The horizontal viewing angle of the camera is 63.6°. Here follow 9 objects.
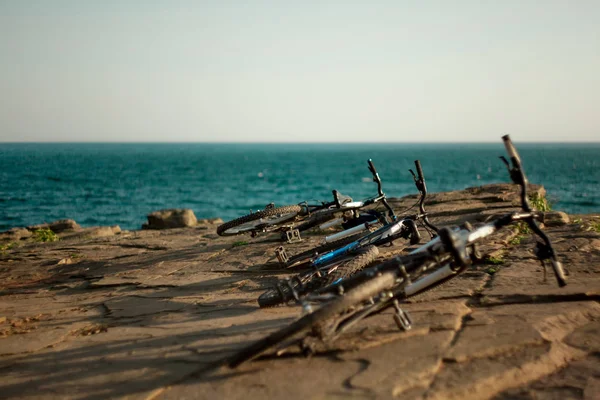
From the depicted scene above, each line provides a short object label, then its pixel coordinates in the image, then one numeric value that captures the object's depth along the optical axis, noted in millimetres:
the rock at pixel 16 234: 16453
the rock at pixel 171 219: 19702
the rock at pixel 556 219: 9164
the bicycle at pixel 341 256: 4910
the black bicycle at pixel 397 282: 3676
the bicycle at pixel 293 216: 7707
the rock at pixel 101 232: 14952
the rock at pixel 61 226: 18734
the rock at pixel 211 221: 18669
